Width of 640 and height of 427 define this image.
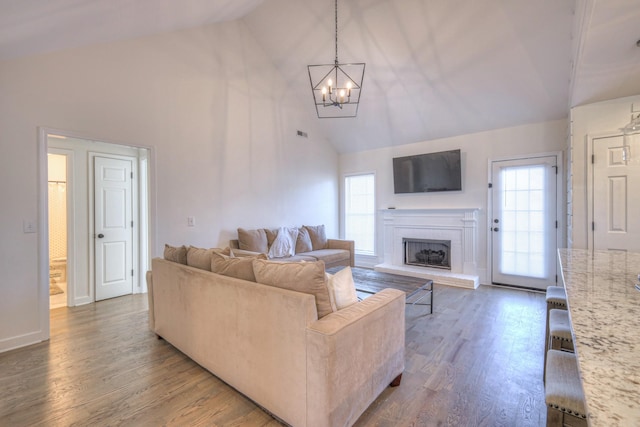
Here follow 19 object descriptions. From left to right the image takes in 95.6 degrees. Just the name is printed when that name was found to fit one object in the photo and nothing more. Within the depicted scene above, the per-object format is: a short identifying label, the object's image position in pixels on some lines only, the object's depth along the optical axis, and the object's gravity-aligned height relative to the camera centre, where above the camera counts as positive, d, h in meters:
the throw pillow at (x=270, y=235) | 4.79 -0.38
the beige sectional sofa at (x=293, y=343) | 1.50 -0.79
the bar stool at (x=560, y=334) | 1.57 -0.68
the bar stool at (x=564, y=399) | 0.95 -0.64
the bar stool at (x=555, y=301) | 1.93 -0.61
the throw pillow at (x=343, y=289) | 1.80 -0.49
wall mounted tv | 5.07 +0.71
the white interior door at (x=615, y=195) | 3.13 +0.17
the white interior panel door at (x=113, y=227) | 4.04 -0.20
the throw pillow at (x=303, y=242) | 5.21 -0.54
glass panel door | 4.32 -0.18
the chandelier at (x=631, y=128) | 1.98 +0.58
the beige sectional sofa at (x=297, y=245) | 4.49 -0.56
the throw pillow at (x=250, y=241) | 4.43 -0.44
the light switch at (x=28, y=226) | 2.79 -0.11
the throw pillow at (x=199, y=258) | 2.36 -0.38
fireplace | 4.86 -0.59
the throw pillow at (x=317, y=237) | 5.54 -0.48
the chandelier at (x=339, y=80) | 4.78 +2.28
